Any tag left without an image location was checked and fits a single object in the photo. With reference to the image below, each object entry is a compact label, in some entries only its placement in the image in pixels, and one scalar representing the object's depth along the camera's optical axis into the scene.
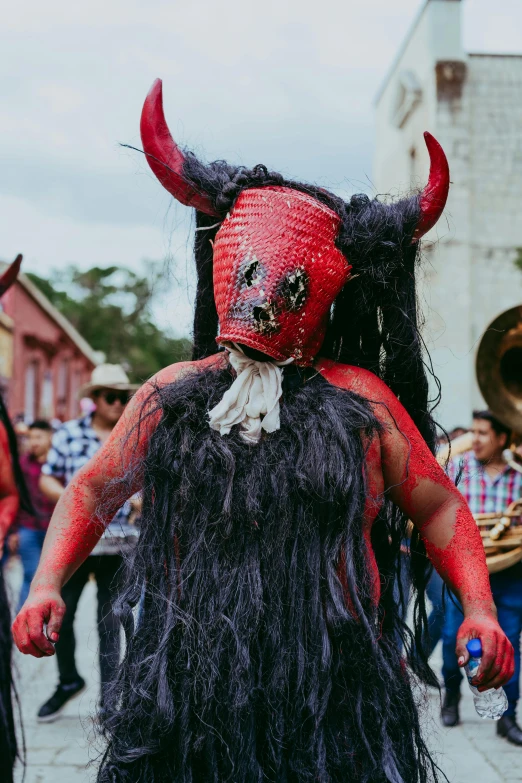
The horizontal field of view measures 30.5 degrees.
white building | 18.16
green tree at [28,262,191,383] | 39.28
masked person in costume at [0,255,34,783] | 3.31
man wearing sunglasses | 5.49
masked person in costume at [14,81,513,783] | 2.13
